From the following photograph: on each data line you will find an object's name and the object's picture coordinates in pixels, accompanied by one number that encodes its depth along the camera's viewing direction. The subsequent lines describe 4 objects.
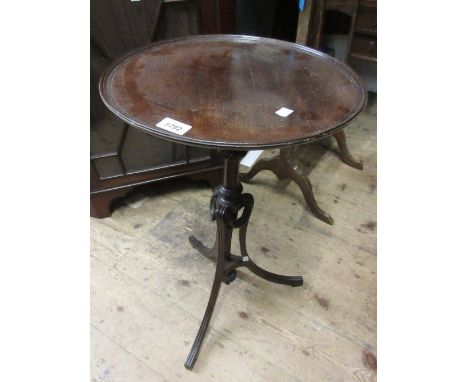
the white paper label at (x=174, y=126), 0.74
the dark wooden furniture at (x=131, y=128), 1.27
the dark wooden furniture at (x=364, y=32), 1.60
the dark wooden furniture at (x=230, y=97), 0.75
